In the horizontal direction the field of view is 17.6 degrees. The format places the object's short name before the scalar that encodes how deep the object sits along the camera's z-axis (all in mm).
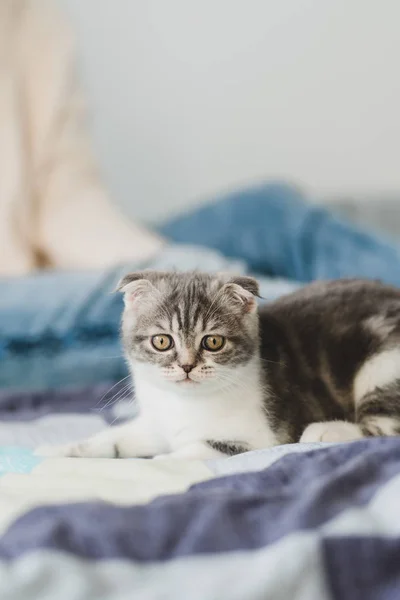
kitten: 732
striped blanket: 556
